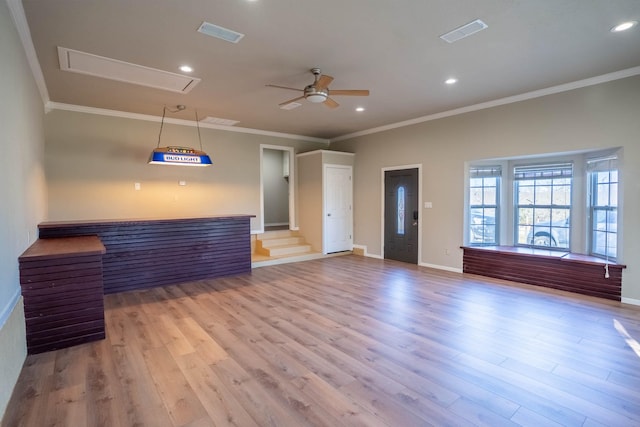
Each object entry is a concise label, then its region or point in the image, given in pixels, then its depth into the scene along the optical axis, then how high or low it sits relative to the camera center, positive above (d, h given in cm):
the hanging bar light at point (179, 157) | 513 +80
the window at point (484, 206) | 609 -6
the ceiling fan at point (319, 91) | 383 +136
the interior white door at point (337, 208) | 755 -10
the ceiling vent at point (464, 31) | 294 +163
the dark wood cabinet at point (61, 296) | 292 -85
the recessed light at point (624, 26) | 294 +163
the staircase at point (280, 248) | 682 -100
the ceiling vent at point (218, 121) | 625 +168
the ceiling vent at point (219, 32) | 297 +164
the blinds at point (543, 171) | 534 +54
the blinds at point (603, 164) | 445 +56
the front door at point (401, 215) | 671 -25
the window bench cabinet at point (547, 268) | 439 -102
